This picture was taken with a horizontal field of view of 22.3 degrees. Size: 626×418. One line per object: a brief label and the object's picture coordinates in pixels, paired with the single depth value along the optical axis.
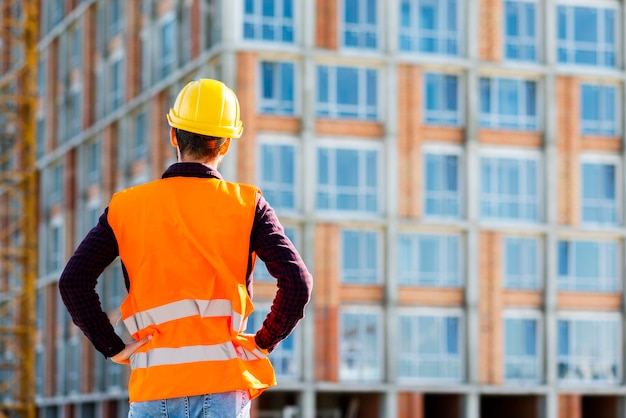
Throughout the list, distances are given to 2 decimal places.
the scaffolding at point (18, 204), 63.44
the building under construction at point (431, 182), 47.38
